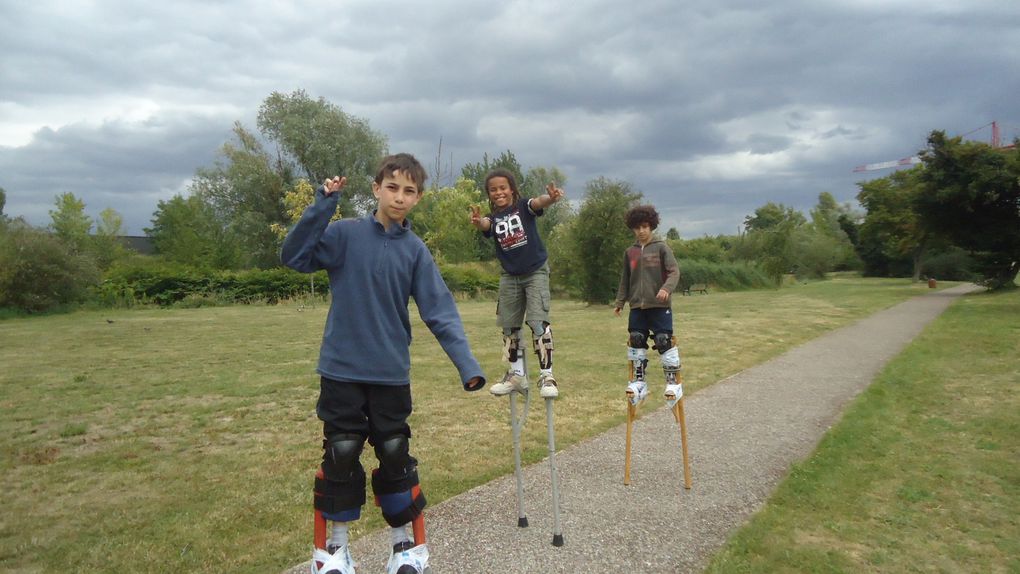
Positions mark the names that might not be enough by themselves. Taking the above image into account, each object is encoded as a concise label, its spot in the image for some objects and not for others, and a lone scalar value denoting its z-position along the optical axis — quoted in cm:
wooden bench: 4224
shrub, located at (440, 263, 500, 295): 3712
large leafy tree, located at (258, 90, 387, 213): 4109
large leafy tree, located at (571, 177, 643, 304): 2703
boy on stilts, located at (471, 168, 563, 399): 439
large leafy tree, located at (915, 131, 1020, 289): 2412
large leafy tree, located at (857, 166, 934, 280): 3106
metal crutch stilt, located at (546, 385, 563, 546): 393
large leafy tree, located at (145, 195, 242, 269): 4534
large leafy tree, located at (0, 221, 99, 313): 2411
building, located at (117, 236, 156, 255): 7212
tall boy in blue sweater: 301
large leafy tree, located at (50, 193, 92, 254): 4475
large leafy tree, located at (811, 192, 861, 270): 6234
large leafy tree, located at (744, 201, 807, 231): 7000
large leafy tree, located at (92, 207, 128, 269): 4559
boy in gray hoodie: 518
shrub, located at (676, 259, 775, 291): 4403
